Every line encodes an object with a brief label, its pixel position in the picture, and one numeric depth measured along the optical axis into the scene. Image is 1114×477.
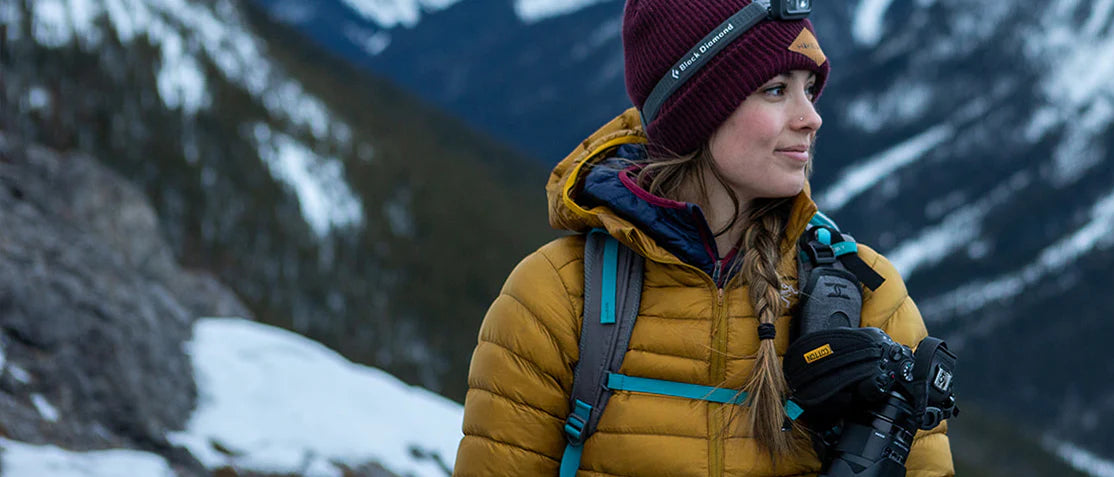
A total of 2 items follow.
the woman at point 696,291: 3.09
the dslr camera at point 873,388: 2.90
